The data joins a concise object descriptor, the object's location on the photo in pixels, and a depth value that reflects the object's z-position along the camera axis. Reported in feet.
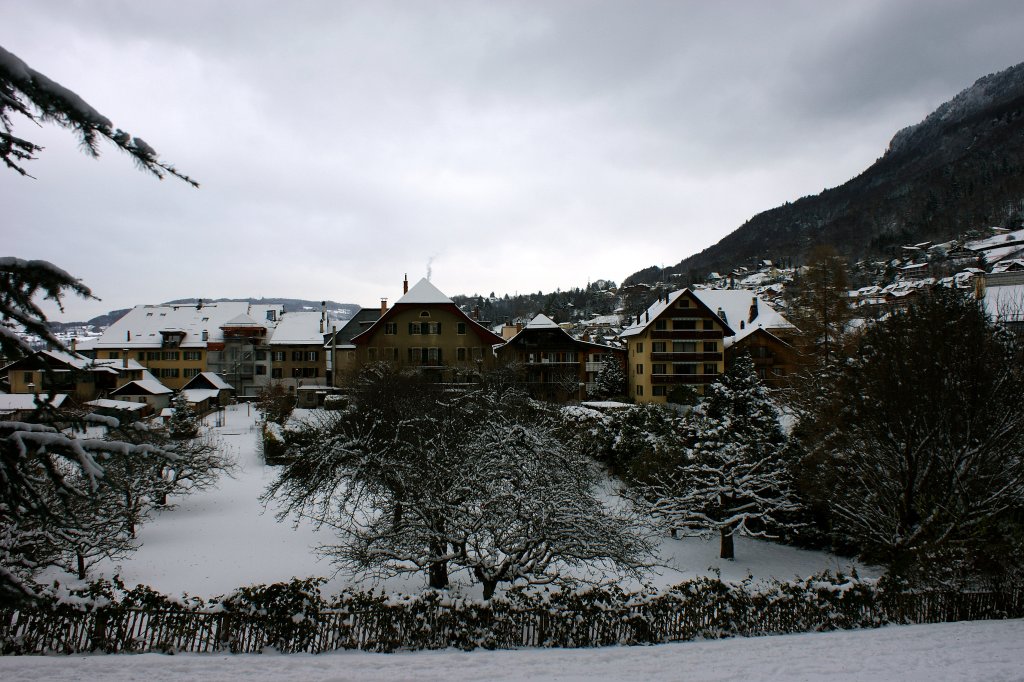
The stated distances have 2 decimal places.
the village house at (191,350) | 215.72
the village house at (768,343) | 155.49
